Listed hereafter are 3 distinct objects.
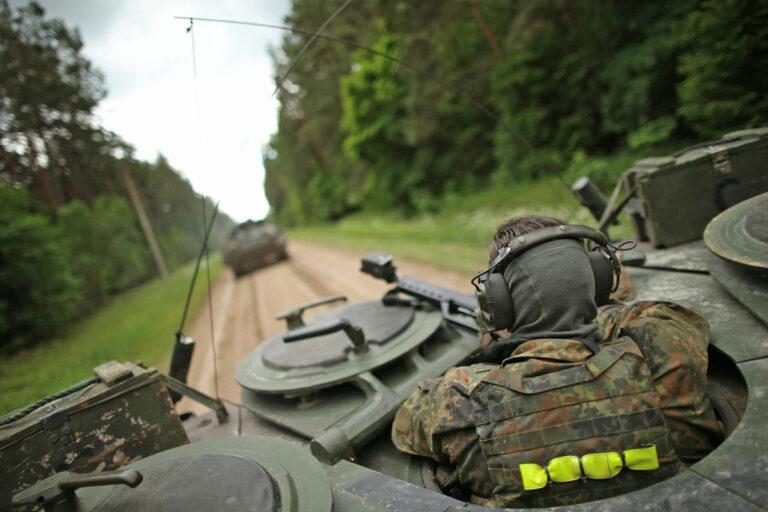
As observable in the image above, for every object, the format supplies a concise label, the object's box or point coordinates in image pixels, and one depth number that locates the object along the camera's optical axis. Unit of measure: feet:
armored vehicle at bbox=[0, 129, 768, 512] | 3.94
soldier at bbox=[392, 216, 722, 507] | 4.13
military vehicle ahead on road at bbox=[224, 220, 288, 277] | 50.60
